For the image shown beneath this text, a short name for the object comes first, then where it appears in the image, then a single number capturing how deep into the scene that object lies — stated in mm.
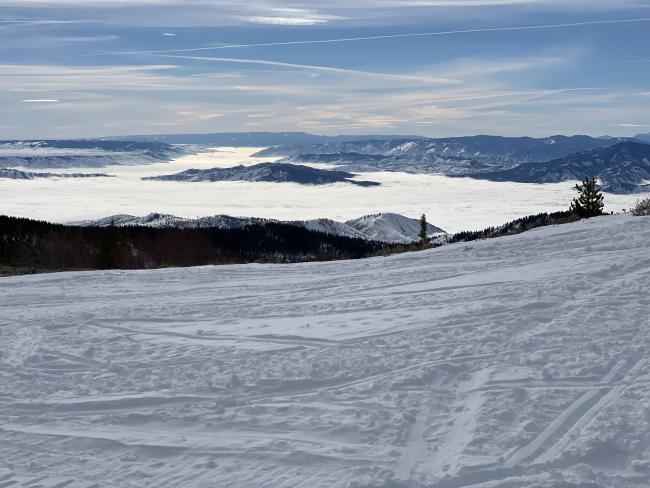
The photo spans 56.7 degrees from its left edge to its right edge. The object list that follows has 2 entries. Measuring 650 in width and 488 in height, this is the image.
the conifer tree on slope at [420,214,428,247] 49525
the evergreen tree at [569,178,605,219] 25938
